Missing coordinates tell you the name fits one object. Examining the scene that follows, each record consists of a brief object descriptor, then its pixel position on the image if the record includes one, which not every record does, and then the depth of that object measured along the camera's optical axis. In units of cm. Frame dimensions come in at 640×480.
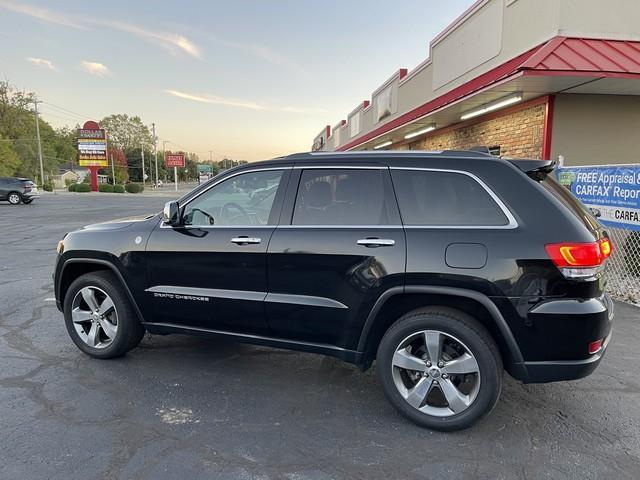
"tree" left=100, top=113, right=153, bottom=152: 11769
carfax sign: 580
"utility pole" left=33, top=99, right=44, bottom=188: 5902
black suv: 267
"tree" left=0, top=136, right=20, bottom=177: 6131
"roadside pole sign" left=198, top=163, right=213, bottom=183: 8711
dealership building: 674
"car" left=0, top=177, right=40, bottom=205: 2605
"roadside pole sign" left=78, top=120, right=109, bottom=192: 5381
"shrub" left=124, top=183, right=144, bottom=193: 6035
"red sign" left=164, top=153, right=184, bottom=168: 6688
